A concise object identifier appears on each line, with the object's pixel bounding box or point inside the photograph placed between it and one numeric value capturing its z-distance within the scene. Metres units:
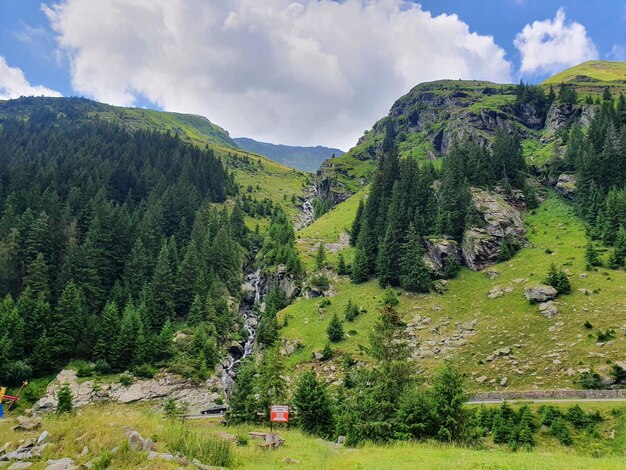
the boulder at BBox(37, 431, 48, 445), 15.56
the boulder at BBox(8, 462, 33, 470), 13.42
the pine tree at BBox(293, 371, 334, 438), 36.12
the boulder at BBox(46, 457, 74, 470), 13.32
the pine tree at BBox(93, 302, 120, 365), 65.31
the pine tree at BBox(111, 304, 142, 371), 64.81
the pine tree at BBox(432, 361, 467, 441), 27.25
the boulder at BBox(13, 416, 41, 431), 17.41
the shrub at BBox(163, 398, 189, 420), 41.91
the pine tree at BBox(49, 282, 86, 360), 64.50
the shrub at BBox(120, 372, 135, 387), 61.22
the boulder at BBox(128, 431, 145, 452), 14.67
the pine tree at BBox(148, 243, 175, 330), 77.25
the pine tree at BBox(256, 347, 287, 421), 39.88
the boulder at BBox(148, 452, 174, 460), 14.25
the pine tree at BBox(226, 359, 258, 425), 39.88
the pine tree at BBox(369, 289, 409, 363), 32.97
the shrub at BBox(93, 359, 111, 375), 63.17
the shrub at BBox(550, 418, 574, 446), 34.25
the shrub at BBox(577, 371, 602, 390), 42.75
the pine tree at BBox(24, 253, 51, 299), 73.77
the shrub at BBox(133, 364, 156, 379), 63.66
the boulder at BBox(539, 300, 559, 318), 57.56
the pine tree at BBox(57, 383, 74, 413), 43.25
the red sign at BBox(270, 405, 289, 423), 24.27
